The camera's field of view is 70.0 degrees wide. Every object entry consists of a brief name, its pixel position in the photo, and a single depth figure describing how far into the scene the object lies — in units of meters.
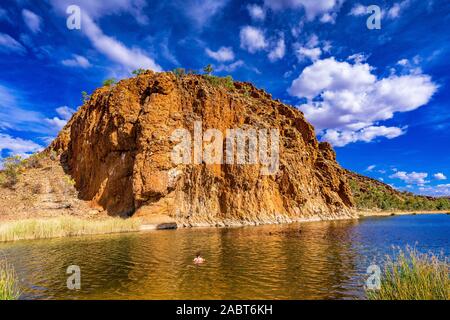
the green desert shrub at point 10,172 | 58.32
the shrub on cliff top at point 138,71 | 76.28
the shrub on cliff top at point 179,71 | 80.04
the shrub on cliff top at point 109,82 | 78.88
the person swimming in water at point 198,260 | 22.16
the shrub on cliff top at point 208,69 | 87.50
